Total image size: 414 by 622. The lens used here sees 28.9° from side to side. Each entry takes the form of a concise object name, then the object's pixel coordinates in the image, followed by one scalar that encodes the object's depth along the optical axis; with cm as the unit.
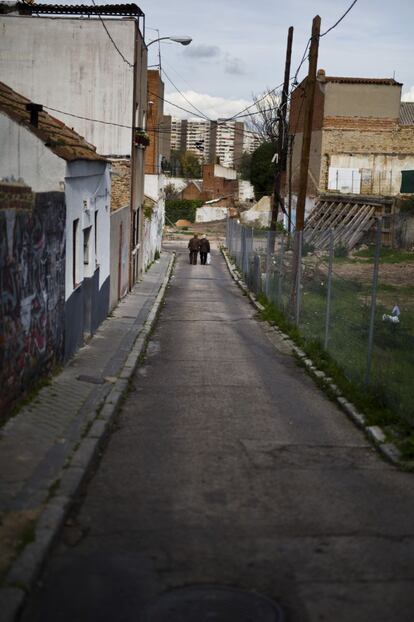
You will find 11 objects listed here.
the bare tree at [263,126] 6741
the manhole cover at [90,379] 1122
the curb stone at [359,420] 806
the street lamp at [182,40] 2419
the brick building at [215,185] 9394
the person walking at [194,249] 4225
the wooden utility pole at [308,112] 1927
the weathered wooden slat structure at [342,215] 4119
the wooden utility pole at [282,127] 2975
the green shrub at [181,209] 8206
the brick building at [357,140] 5031
